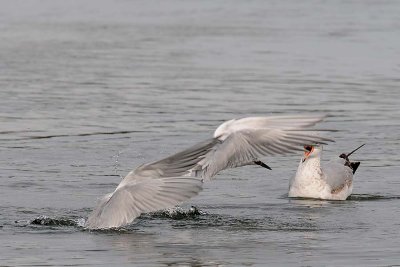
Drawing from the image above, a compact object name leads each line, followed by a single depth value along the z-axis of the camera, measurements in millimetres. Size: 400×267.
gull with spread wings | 16969
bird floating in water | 22031
